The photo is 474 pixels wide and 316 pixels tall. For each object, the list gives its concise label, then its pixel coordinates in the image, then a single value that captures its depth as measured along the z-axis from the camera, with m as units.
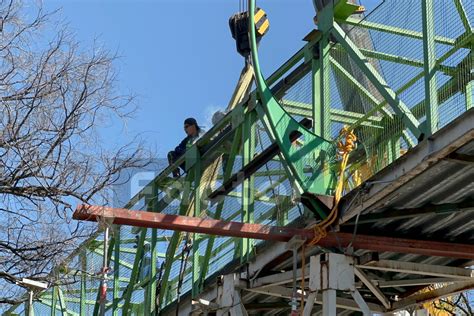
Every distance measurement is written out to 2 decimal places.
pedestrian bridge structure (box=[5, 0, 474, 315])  12.85
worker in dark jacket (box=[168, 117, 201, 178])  19.52
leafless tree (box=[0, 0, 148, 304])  15.66
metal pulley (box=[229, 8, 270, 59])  19.22
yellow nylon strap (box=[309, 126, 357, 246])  13.84
